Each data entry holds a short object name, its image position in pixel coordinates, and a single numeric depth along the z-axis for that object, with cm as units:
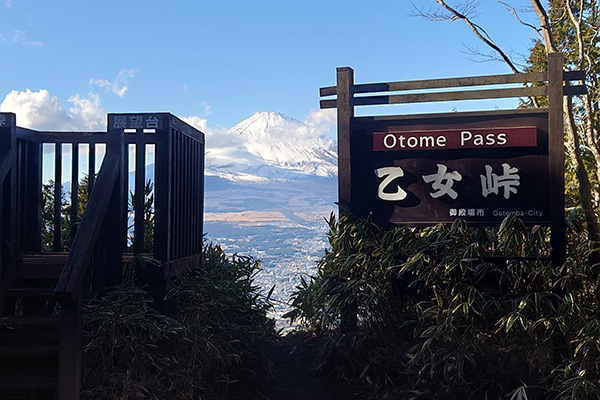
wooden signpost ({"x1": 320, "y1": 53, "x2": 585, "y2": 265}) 609
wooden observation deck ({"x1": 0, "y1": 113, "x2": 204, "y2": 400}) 468
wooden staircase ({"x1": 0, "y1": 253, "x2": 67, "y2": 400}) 473
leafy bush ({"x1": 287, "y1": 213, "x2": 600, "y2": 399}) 521
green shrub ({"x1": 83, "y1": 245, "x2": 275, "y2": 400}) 489
